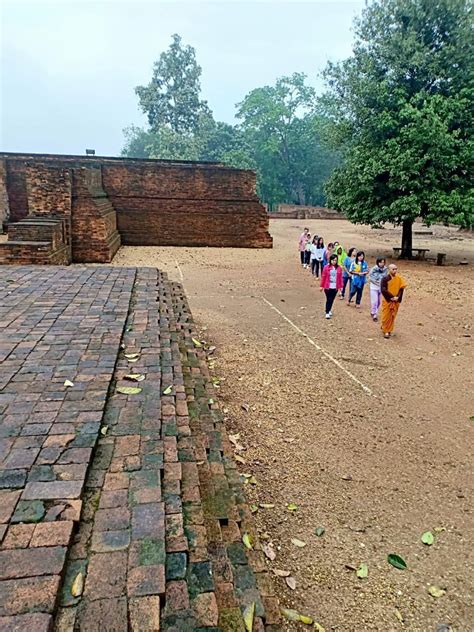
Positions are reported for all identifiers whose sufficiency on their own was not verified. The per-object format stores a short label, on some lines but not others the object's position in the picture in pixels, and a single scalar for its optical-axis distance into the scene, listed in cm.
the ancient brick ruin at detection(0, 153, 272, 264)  1689
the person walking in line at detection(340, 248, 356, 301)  880
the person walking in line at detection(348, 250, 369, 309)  827
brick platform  148
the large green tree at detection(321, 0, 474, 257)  1197
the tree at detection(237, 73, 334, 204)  4012
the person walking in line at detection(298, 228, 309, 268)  1319
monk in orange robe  668
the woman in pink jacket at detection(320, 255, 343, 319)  769
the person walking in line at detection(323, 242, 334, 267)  1110
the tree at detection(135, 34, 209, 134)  3772
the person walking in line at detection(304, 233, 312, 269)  1307
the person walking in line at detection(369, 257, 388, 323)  752
